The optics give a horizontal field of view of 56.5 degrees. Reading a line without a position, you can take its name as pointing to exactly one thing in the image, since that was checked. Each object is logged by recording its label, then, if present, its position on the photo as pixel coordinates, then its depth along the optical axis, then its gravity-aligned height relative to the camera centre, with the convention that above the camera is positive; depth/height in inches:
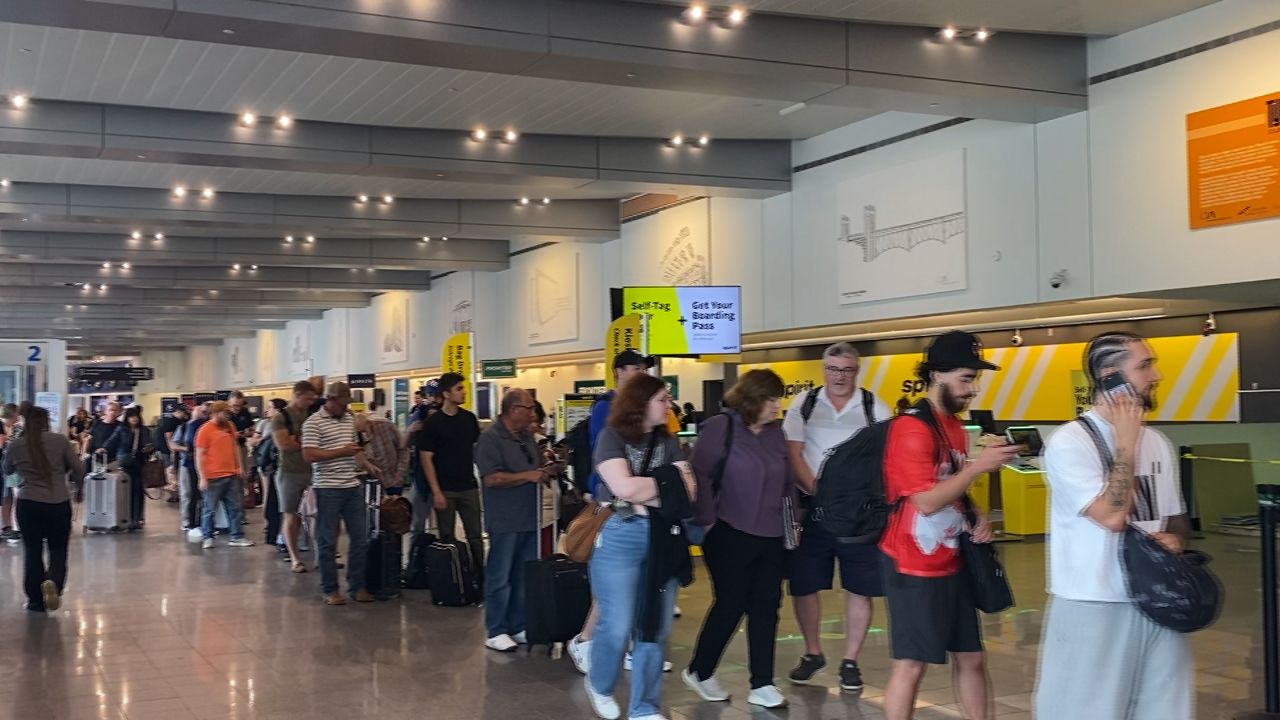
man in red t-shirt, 153.9 -20.8
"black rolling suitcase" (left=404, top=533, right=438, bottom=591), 374.0 -59.0
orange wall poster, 340.5 +61.8
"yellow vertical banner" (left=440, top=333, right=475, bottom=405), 488.1 +11.8
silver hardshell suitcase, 593.9 -56.4
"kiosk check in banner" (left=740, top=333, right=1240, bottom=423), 479.5 -2.0
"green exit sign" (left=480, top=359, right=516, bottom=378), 677.9 +8.6
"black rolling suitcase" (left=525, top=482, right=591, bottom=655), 253.1 -45.8
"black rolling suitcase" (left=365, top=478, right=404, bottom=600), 354.9 -54.0
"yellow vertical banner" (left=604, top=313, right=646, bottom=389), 378.0 +15.1
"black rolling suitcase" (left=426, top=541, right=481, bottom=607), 339.6 -55.3
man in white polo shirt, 228.5 -31.2
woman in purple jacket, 212.7 -24.5
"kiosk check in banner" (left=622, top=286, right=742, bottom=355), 438.3 +24.8
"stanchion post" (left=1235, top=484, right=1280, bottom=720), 201.2 -40.6
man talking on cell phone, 121.0 -17.4
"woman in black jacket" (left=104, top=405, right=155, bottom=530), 605.6 -34.0
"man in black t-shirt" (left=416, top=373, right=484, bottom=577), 337.1 -18.9
